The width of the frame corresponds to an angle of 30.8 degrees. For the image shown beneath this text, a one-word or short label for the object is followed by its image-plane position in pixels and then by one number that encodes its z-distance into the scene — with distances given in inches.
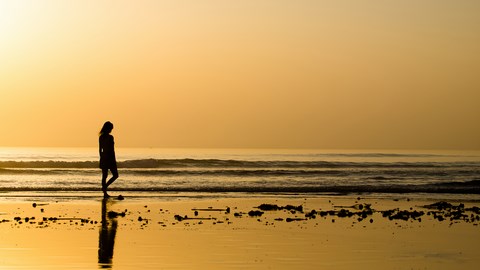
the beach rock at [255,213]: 876.0
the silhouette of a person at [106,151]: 968.3
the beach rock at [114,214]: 828.2
